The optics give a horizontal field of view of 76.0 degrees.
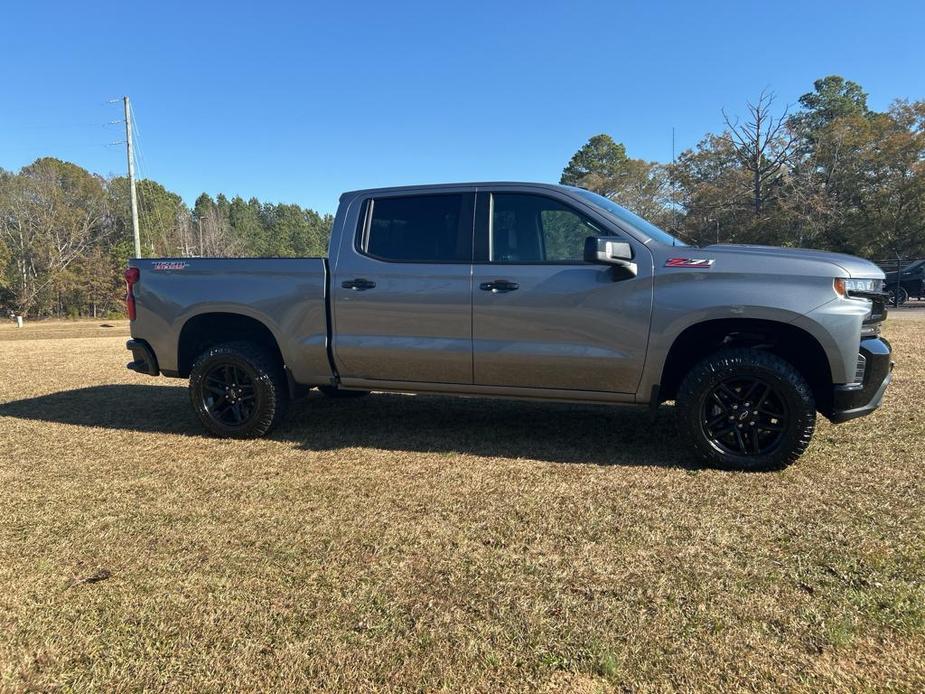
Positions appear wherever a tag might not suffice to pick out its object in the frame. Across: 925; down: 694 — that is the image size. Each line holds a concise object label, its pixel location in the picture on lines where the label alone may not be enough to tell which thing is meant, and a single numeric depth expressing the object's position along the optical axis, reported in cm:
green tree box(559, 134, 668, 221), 4553
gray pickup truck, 369
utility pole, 3344
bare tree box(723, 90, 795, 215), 3297
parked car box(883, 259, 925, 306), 2147
